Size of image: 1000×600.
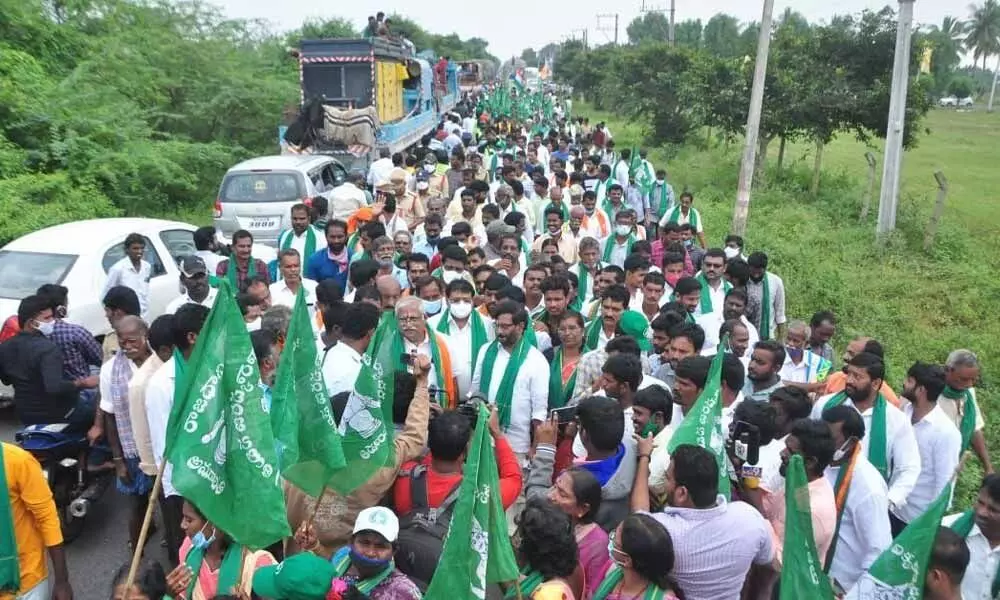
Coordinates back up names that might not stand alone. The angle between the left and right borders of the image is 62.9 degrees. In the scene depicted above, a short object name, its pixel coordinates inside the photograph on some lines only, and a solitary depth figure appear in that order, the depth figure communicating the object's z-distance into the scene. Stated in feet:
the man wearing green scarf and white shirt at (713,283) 22.36
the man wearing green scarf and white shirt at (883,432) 14.26
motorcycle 16.84
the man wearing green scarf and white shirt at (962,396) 16.05
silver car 37.24
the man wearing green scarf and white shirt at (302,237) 26.17
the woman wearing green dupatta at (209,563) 10.15
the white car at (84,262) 24.18
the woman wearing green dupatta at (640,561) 9.46
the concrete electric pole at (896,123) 39.78
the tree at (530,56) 514.64
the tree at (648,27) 287.40
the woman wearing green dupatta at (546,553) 9.59
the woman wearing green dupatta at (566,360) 17.01
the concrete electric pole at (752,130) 41.60
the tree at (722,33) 169.09
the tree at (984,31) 358.43
